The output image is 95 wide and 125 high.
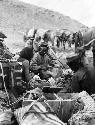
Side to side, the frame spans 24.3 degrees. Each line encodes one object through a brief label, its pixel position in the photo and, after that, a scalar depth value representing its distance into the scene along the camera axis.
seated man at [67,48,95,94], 3.48
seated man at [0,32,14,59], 4.32
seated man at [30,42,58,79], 5.15
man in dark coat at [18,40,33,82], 4.21
